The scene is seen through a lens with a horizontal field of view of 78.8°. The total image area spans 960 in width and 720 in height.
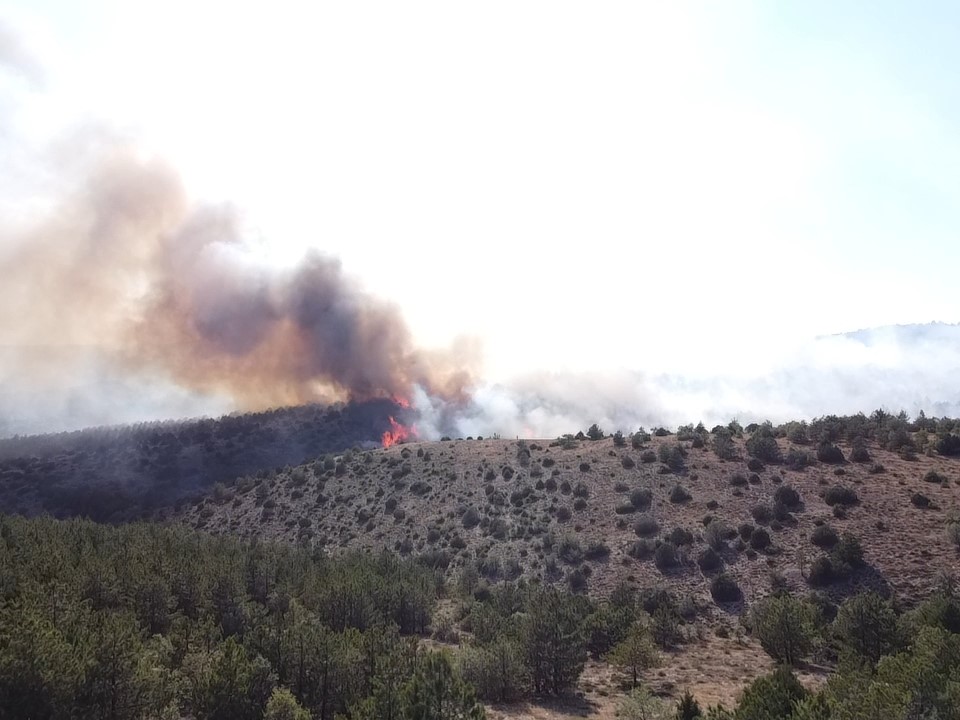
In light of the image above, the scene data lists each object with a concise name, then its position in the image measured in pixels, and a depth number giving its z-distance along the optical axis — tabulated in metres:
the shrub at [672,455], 77.06
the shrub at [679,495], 69.50
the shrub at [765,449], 73.31
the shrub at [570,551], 63.84
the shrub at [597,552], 63.41
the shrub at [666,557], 59.58
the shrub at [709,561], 57.66
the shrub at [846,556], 51.78
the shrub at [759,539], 58.45
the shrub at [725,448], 76.31
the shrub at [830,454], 69.38
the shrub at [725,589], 53.58
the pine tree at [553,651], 37.69
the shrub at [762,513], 62.04
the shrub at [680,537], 61.91
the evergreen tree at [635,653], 37.19
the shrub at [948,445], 67.94
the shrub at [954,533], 51.66
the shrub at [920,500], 57.59
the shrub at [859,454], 68.38
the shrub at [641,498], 70.12
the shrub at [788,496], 63.34
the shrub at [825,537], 55.94
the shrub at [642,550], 61.88
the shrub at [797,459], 69.75
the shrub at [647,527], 65.00
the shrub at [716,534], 60.03
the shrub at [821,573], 52.06
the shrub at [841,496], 61.00
